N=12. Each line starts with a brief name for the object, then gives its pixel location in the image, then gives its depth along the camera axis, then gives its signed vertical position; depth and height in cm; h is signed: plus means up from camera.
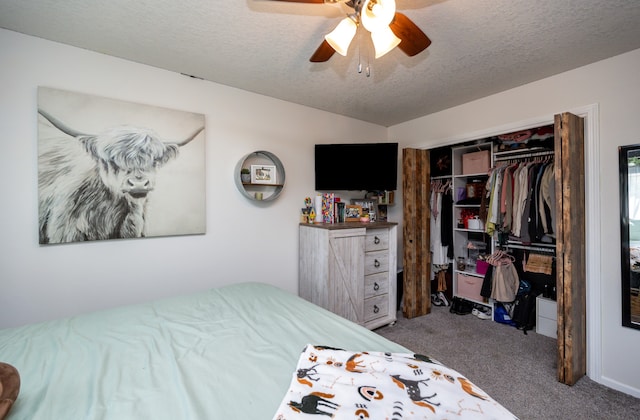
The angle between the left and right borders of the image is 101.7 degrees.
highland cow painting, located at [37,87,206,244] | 178 +33
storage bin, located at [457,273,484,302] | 331 -102
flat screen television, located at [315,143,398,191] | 300 +51
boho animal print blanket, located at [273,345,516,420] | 68 -53
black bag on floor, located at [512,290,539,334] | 279 -112
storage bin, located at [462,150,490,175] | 329 +60
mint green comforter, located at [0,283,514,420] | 76 -57
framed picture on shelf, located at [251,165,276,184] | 257 +37
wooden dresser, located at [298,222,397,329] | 249 -61
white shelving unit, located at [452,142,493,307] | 337 -26
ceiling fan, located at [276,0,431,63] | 117 +91
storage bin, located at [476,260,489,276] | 328 -74
